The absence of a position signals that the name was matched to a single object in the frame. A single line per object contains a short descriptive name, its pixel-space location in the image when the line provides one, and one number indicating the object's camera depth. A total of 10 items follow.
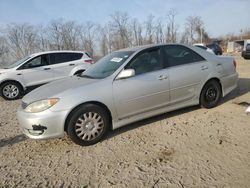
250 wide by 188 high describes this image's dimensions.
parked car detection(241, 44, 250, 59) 17.60
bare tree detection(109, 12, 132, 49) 34.00
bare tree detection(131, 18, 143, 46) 36.59
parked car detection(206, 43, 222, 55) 25.63
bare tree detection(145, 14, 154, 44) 37.79
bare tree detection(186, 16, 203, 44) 55.78
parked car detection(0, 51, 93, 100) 8.84
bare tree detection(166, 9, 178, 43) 40.78
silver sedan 3.90
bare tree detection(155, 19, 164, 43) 38.62
